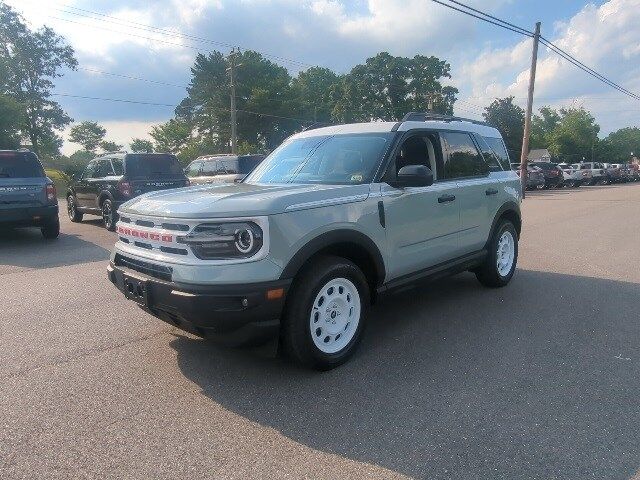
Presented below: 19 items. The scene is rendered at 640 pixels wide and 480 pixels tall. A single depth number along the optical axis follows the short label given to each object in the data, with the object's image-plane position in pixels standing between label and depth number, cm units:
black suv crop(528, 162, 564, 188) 3208
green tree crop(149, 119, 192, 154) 6619
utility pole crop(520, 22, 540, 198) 2444
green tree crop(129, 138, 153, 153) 8125
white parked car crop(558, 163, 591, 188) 3431
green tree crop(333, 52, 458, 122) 5672
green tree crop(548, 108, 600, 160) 8662
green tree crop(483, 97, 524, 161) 6712
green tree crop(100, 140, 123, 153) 9038
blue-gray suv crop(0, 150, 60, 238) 909
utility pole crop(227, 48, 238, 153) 3528
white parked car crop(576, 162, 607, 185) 3822
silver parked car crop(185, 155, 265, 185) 1472
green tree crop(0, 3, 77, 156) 4766
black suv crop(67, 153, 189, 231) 1135
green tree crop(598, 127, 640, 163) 9269
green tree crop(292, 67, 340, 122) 6700
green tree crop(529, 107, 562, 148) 11304
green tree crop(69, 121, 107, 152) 10169
